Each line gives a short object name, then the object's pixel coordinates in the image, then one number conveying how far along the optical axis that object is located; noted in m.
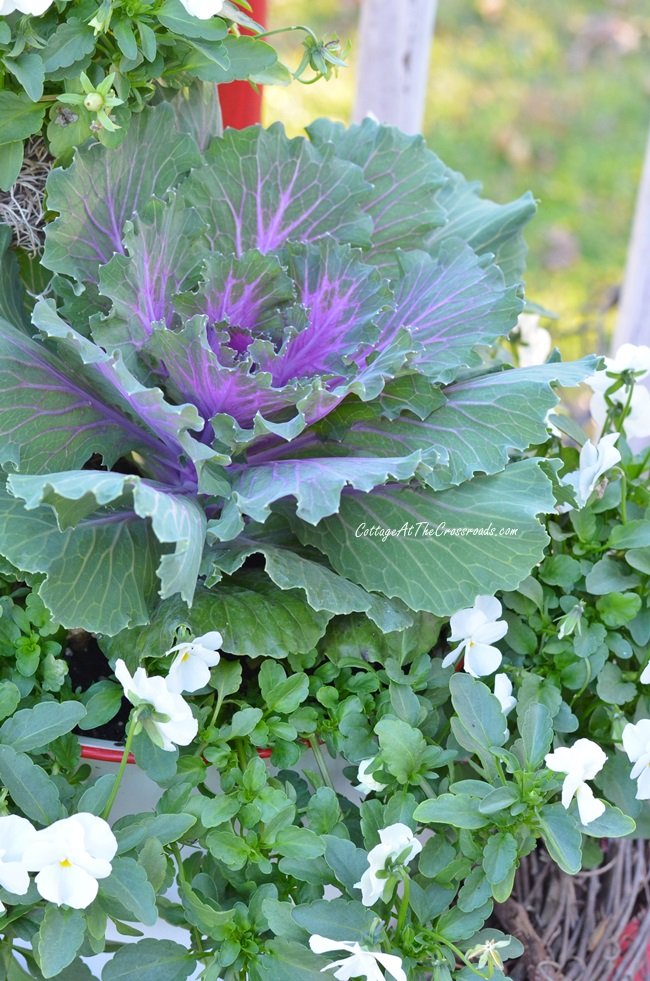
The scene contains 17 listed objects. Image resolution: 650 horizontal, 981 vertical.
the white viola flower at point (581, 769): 1.08
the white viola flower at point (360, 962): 1.04
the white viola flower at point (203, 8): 1.13
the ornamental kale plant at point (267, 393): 1.14
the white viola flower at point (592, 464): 1.19
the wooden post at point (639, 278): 1.57
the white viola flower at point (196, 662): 1.10
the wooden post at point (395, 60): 1.55
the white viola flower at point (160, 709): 1.08
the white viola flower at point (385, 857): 1.06
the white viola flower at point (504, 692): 1.16
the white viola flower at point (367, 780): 1.13
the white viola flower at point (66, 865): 1.03
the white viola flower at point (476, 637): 1.16
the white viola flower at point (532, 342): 1.39
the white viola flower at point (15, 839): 1.04
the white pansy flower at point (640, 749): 1.15
